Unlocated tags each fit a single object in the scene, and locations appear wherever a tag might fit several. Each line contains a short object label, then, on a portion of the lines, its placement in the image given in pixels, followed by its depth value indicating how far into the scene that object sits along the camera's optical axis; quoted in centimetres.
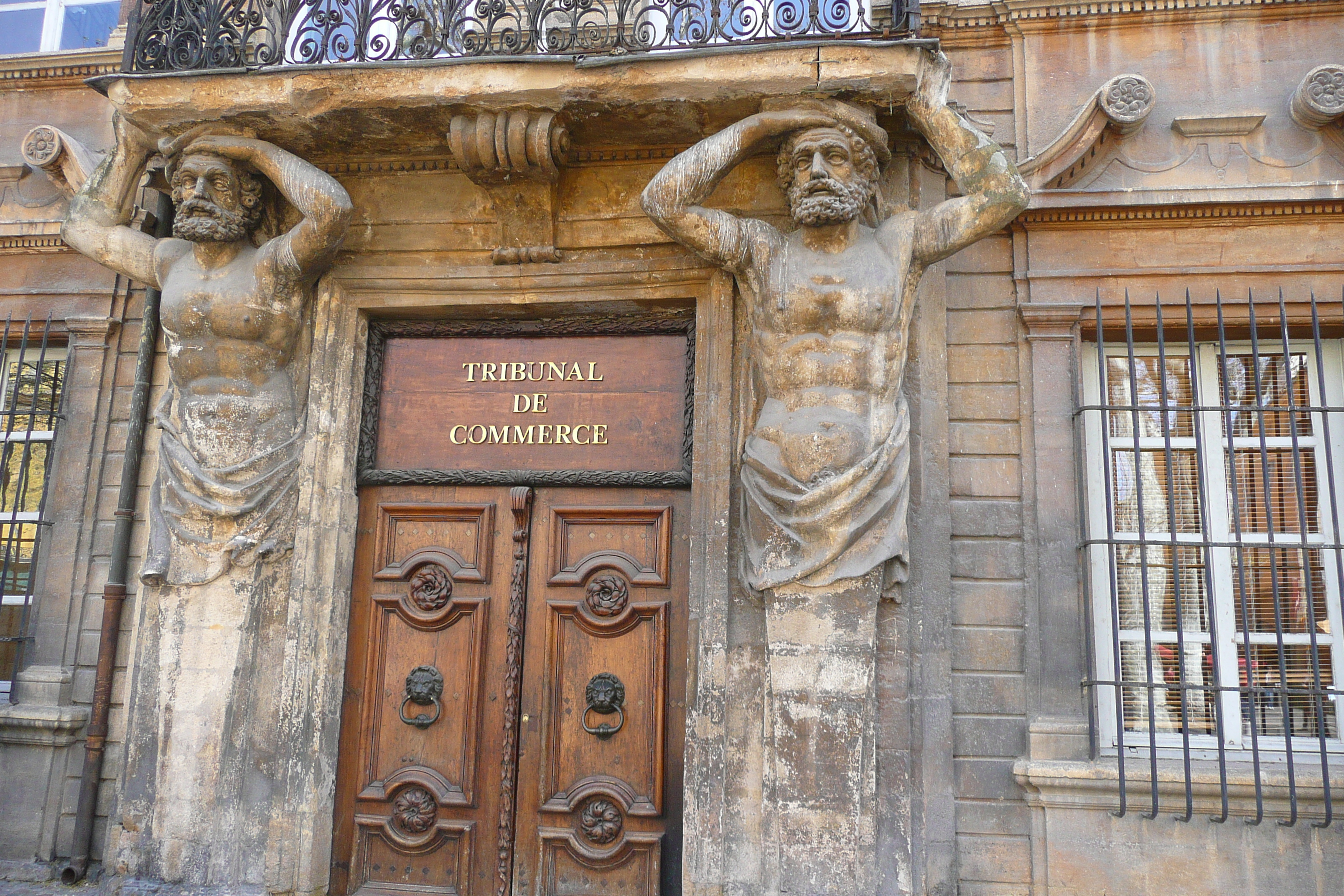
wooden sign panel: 488
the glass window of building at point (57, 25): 611
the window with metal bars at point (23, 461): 529
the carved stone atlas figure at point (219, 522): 441
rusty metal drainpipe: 484
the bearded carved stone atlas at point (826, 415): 403
